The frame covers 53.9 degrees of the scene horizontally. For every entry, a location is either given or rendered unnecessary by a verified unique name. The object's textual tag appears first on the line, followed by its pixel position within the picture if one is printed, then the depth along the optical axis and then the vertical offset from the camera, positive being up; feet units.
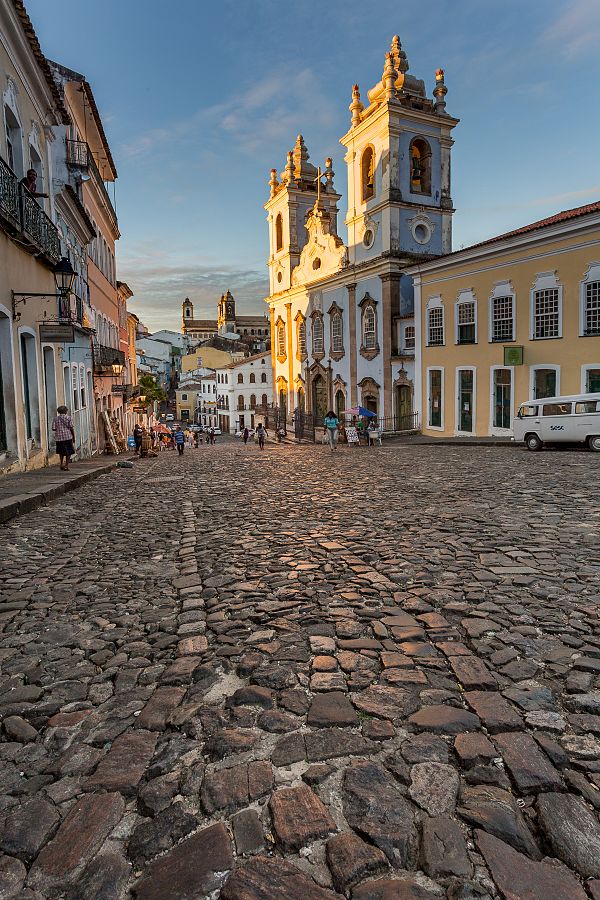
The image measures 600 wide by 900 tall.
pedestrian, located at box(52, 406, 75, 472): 41.39 -1.95
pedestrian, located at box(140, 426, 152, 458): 75.68 -5.20
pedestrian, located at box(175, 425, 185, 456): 90.33 -5.65
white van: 57.57 -2.75
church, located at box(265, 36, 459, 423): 108.47 +31.01
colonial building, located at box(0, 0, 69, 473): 35.47 +10.28
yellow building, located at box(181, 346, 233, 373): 329.52 +25.17
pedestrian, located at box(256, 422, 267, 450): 94.94 -5.40
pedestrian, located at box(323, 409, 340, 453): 75.07 -3.44
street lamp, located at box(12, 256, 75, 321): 38.45 +9.30
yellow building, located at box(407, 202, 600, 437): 70.28 +9.72
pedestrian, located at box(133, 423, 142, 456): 92.99 -5.01
